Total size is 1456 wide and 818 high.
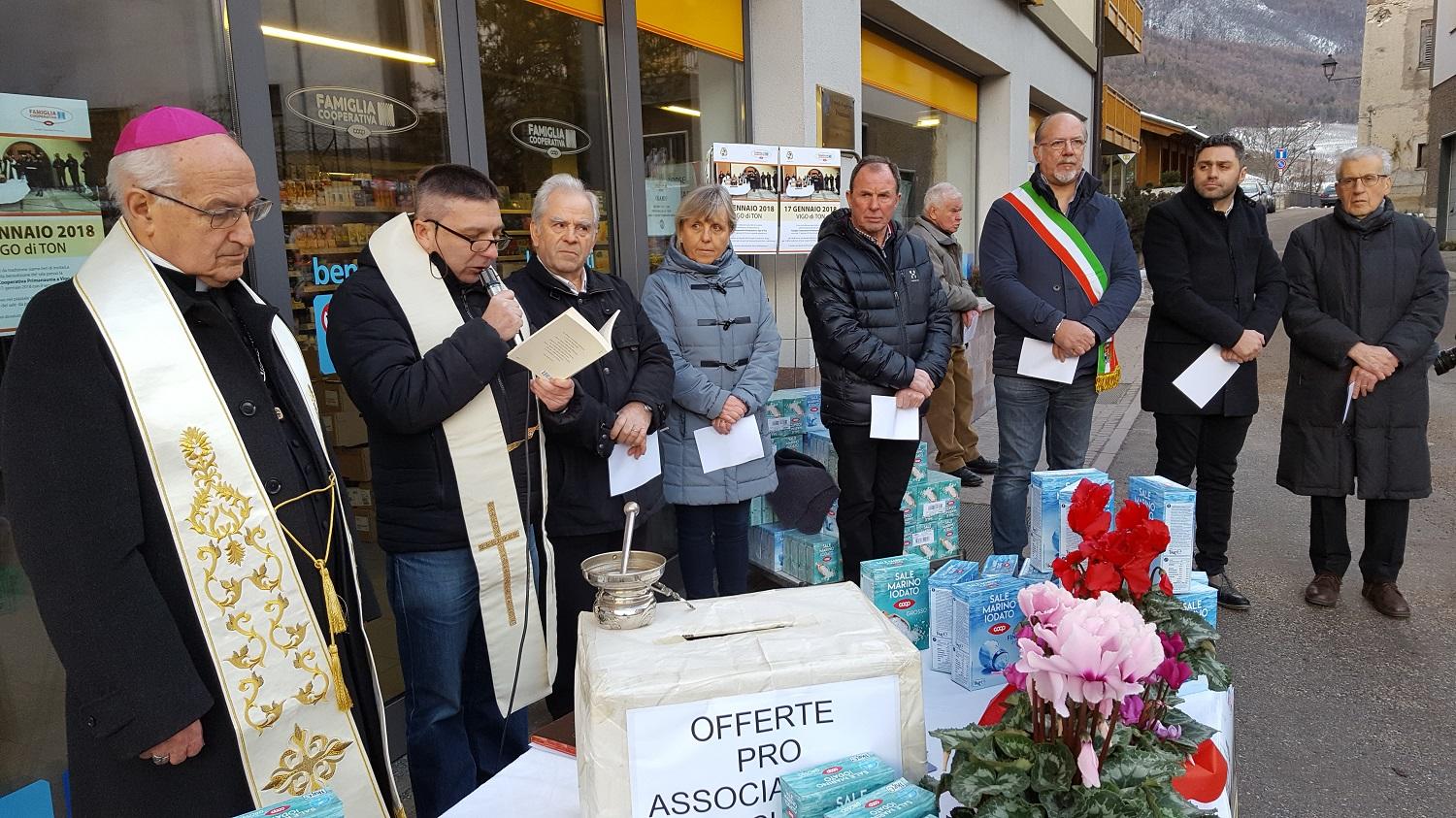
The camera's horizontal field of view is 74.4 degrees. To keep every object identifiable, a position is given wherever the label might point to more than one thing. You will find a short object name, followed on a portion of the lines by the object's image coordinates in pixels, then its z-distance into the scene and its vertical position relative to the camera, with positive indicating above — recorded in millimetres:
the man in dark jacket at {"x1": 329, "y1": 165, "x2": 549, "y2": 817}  2264 -353
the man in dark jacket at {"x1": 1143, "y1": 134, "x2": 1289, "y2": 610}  3994 -183
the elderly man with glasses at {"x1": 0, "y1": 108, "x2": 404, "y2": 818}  1573 -368
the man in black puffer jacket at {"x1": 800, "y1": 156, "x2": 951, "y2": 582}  3744 -206
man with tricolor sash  3926 -87
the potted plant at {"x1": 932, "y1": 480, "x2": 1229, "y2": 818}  1128 -595
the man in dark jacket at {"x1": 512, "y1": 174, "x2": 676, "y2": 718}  2812 -363
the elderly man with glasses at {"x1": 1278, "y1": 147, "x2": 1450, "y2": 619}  3934 -386
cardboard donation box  1247 -577
